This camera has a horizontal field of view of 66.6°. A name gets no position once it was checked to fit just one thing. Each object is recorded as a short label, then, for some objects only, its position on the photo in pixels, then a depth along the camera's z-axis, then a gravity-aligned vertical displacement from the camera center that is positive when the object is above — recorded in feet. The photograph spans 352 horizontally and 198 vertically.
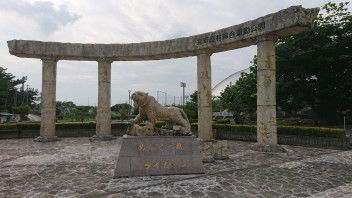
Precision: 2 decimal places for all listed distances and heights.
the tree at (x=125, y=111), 143.74 +0.00
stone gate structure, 48.75 +13.99
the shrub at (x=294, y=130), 56.59 -4.44
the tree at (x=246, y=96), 93.30 +5.72
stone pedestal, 33.50 -5.81
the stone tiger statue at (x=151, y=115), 35.53 -0.55
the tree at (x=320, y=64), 80.69 +14.61
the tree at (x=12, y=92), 157.03 +14.13
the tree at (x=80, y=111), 169.99 -0.09
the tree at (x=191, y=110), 110.32 +0.53
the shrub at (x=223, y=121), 93.68 -3.47
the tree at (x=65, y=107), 225.64 +3.47
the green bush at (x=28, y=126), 76.43 -4.39
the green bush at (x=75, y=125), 80.18 -4.29
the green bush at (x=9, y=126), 75.20 -4.33
